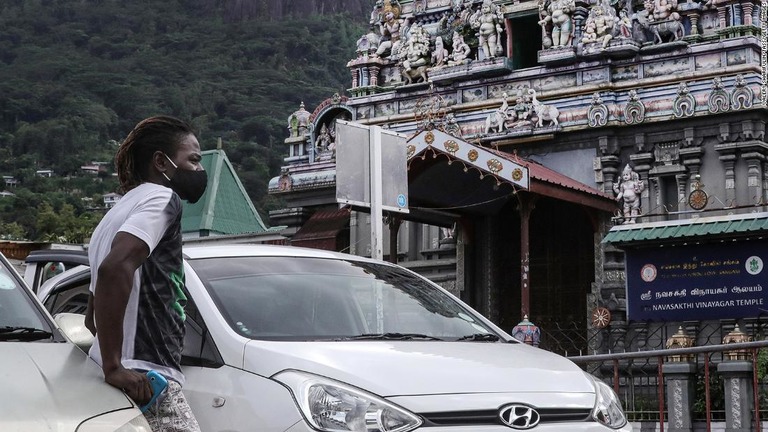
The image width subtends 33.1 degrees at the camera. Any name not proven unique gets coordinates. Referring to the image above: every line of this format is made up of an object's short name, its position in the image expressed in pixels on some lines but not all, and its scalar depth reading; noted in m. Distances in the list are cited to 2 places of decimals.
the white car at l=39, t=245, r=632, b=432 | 5.57
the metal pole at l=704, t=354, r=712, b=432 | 11.83
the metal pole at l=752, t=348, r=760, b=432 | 11.42
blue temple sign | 20.83
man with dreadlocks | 4.96
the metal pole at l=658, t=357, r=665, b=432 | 12.06
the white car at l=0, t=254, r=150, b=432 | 4.27
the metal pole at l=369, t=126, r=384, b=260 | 10.68
